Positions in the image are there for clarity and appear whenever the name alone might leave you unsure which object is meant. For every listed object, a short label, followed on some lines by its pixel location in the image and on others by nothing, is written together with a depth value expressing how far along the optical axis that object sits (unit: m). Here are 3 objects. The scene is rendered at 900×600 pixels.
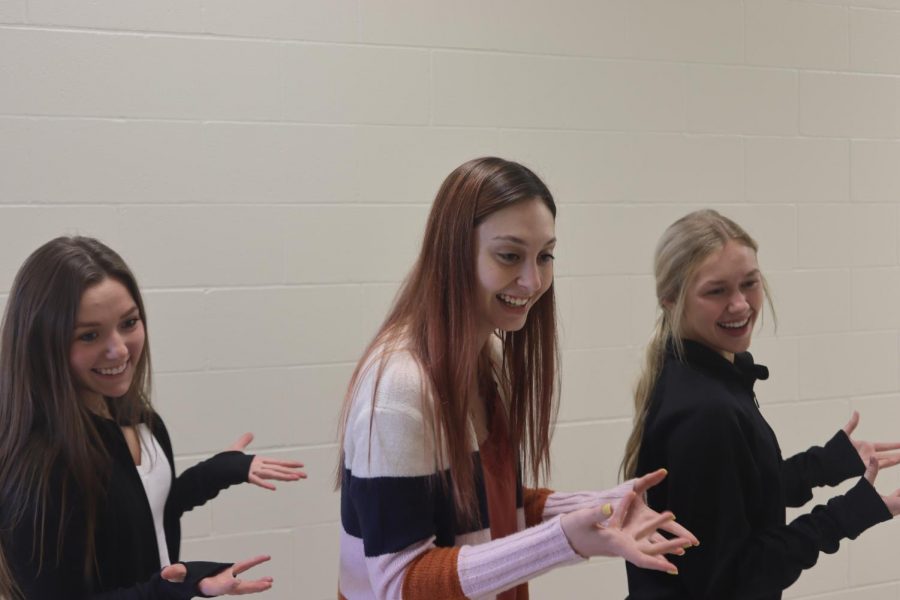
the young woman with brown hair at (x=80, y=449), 1.66
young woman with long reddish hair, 1.42
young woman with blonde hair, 1.86
